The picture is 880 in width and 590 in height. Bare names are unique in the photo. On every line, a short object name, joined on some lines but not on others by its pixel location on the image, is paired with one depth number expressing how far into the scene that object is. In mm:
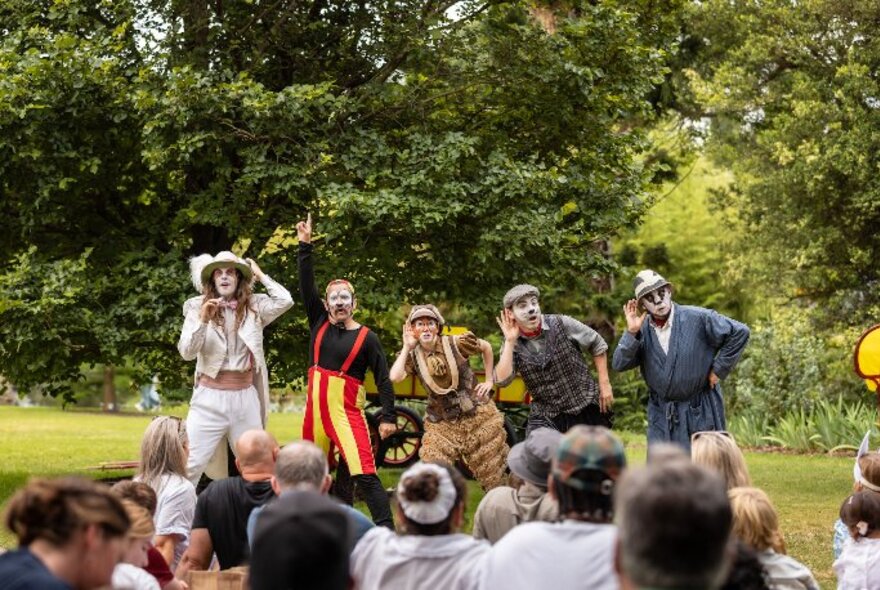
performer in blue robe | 7445
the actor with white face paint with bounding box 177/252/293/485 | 7988
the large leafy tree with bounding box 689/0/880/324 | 16438
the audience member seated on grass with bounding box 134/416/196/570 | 5875
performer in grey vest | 7844
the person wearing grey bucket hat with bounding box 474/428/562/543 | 4672
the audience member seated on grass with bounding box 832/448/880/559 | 5754
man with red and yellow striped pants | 8352
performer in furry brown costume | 8344
